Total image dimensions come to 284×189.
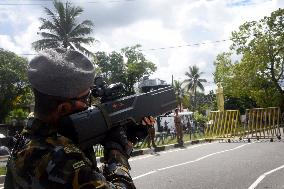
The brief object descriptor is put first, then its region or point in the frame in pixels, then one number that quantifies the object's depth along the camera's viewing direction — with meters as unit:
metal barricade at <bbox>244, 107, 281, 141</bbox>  13.33
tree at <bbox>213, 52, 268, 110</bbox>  27.90
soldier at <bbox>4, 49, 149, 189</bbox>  1.08
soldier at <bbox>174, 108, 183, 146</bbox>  12.80
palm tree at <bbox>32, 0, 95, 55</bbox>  22.63
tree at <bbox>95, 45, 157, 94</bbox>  38.34
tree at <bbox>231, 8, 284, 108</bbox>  26.93
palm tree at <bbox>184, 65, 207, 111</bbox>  57.12
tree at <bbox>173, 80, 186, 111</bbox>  53.80
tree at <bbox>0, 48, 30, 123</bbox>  31.26
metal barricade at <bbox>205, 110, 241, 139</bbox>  14.01
